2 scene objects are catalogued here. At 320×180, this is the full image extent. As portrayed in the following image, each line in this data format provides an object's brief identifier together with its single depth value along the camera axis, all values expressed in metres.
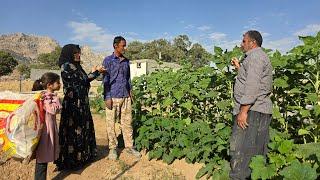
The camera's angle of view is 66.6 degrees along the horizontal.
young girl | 2.84
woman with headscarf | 3.21
